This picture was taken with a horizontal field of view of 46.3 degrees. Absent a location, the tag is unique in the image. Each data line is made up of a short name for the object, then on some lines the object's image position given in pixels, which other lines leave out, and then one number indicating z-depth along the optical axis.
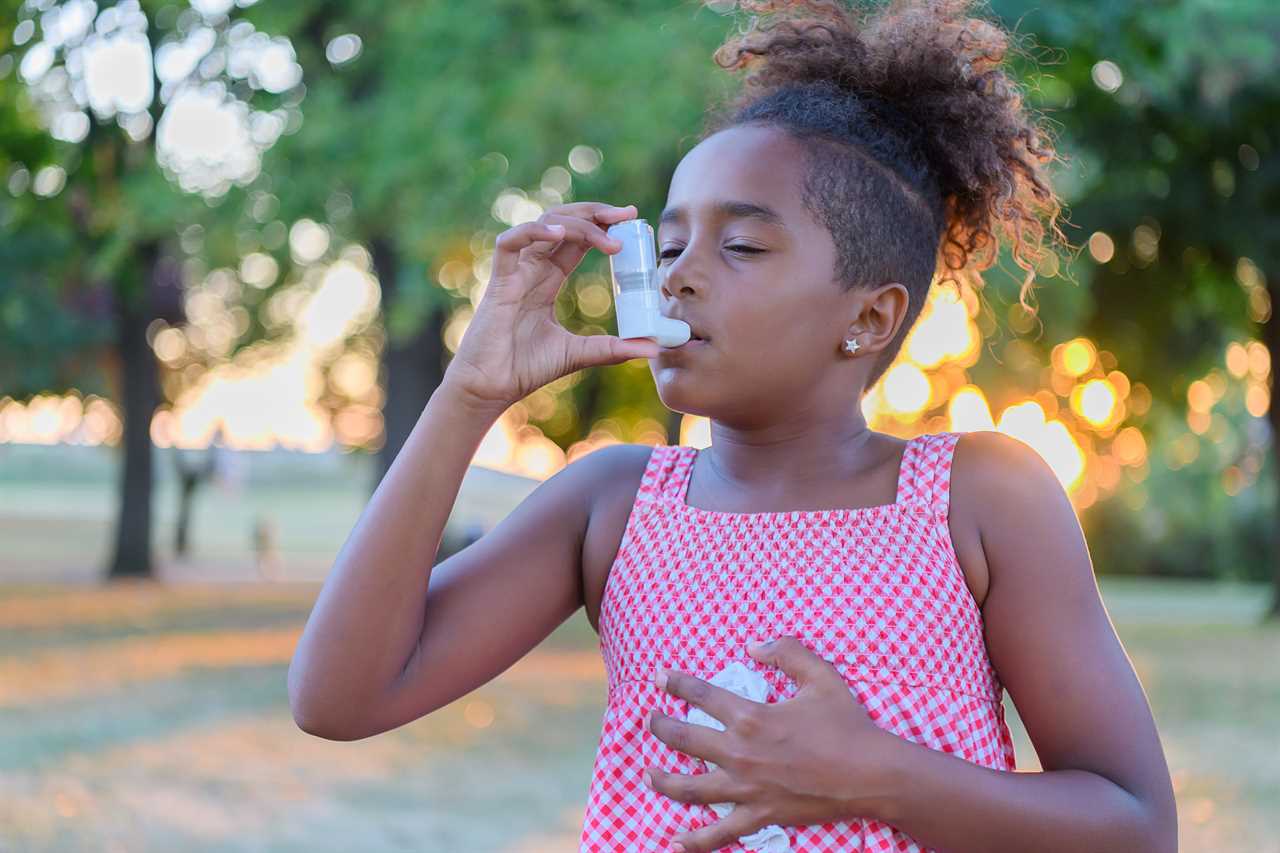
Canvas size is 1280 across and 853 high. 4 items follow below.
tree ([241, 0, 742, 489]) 9.23
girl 1.62
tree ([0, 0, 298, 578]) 12.59
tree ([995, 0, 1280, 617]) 10.52
